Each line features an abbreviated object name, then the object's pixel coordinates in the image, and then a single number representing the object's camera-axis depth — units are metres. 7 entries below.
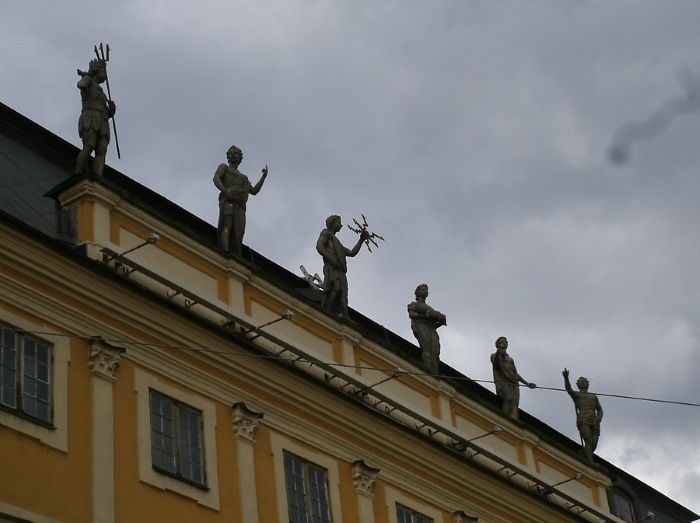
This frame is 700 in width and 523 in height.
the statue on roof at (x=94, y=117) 22.67
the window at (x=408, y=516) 25.38
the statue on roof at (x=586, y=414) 33.00
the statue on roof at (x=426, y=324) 28.47
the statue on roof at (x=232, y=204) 24.64
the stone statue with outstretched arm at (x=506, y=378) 30.45
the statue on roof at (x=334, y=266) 26.59
